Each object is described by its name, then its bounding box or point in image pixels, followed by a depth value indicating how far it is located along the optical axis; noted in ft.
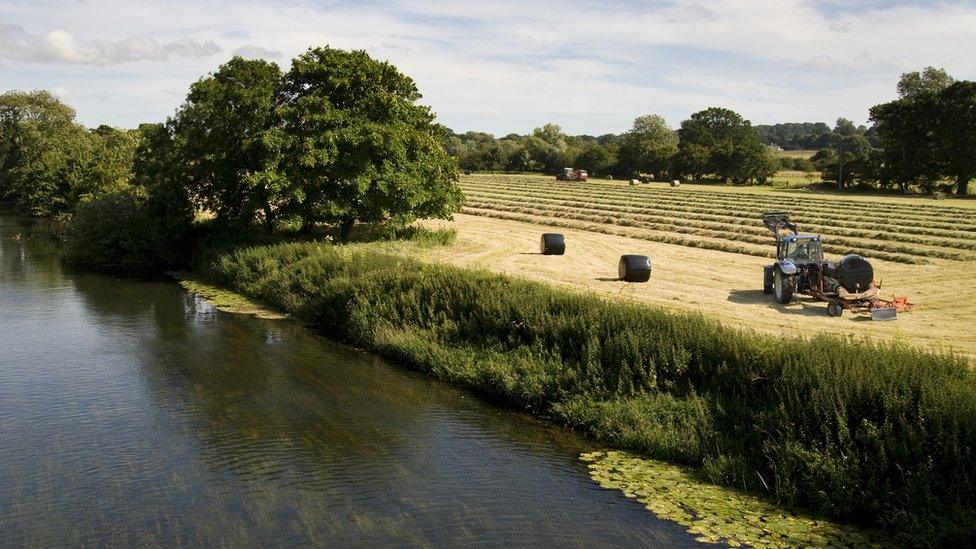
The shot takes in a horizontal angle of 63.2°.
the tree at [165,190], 132.77
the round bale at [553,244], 124.98
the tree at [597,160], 370.06
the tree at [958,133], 233.55
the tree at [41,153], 211.41
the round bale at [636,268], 98.68
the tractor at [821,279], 77.82
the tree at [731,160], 305.94
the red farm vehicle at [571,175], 330.75
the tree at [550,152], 398.42
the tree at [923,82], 313.12
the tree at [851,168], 262.88
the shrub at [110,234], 136.36
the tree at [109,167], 193.57
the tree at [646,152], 340.59
